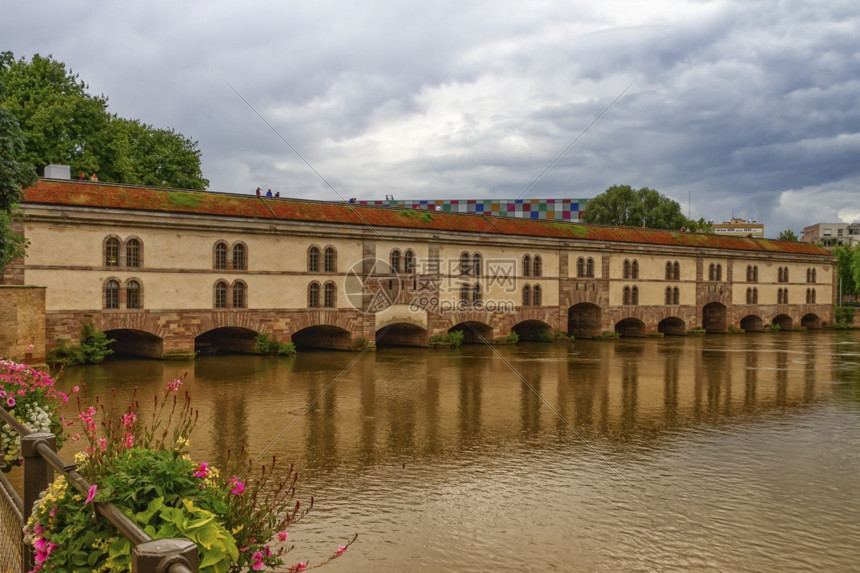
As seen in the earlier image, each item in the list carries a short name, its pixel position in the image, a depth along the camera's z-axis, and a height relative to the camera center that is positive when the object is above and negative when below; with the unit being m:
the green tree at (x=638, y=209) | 79.06 +9.77
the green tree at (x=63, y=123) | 40.72 +10.18
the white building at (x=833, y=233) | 141.12 +13.00
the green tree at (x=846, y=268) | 87.88 +3.63
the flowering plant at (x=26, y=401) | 10.40 -1.67
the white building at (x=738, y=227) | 134.51 +13.26
